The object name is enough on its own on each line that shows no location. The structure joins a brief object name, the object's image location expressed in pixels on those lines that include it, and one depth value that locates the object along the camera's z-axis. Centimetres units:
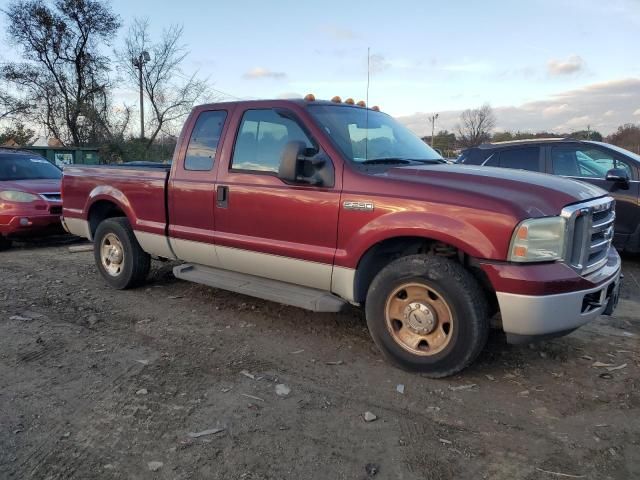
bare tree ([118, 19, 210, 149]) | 2866
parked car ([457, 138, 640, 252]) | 695
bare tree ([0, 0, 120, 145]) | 2586
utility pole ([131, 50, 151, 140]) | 2736
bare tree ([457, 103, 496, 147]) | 5254
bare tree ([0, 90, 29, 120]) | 2503
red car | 803
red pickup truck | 327
